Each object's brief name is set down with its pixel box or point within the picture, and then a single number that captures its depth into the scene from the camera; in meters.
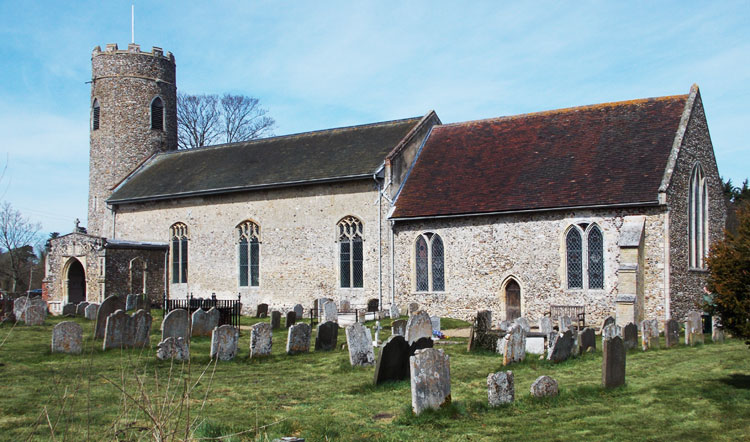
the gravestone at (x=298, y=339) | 14.59
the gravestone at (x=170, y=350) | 12.78
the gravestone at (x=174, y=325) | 14.66
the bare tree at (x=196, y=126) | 49.00
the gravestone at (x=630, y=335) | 14.55
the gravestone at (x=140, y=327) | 14.76
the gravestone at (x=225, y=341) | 13.33
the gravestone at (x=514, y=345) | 12.59
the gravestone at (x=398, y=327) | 16.00
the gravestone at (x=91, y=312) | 22.74
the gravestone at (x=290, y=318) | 20.80
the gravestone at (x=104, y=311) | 15.73
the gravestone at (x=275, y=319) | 20.62
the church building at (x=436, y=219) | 20.61
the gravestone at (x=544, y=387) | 9.30
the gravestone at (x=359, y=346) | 12.77
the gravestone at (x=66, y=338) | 13.77
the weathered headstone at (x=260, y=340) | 13.85
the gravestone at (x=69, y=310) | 25.31
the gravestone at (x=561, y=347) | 12.78
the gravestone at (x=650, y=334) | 14.98
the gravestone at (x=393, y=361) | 10.36
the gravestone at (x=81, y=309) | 24.73
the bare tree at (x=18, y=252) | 53.72
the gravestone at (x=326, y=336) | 15.12
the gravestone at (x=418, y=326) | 14.71
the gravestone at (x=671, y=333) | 15.41
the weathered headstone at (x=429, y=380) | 8.56
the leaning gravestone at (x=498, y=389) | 8.96
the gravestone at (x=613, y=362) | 9.91
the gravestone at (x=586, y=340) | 13.92
